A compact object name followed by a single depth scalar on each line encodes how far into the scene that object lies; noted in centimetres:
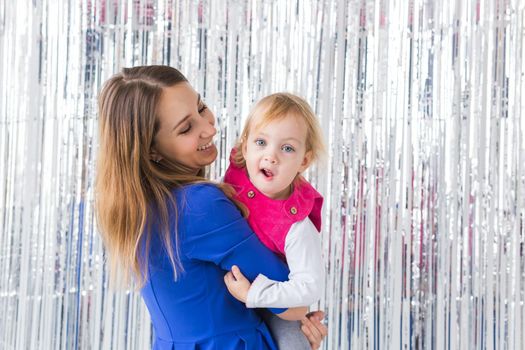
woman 140
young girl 138
